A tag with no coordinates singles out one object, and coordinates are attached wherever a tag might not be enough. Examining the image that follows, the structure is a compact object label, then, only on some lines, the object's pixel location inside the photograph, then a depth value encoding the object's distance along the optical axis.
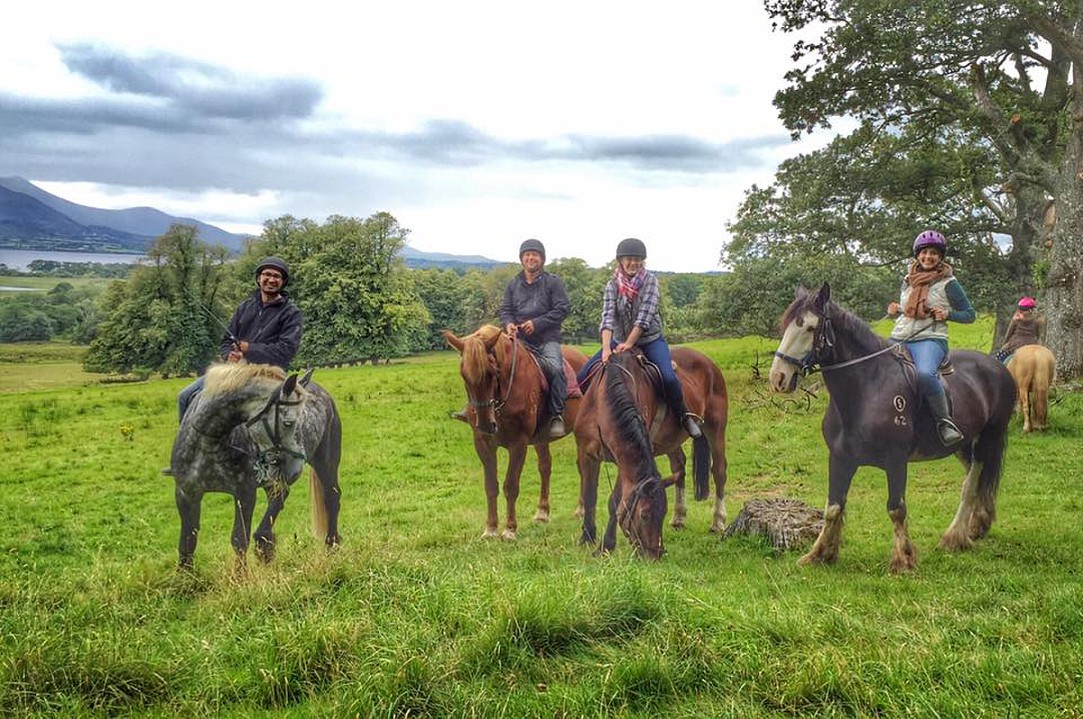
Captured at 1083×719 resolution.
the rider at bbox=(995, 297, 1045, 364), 14.11
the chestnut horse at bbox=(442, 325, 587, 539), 8.14
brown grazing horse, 7.27
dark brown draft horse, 6.69
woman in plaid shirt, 8.08
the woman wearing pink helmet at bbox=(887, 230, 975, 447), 6.94
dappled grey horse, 6.24
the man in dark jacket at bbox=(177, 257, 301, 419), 7.09
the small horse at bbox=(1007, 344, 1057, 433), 12.97
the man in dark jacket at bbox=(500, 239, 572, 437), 9.36
